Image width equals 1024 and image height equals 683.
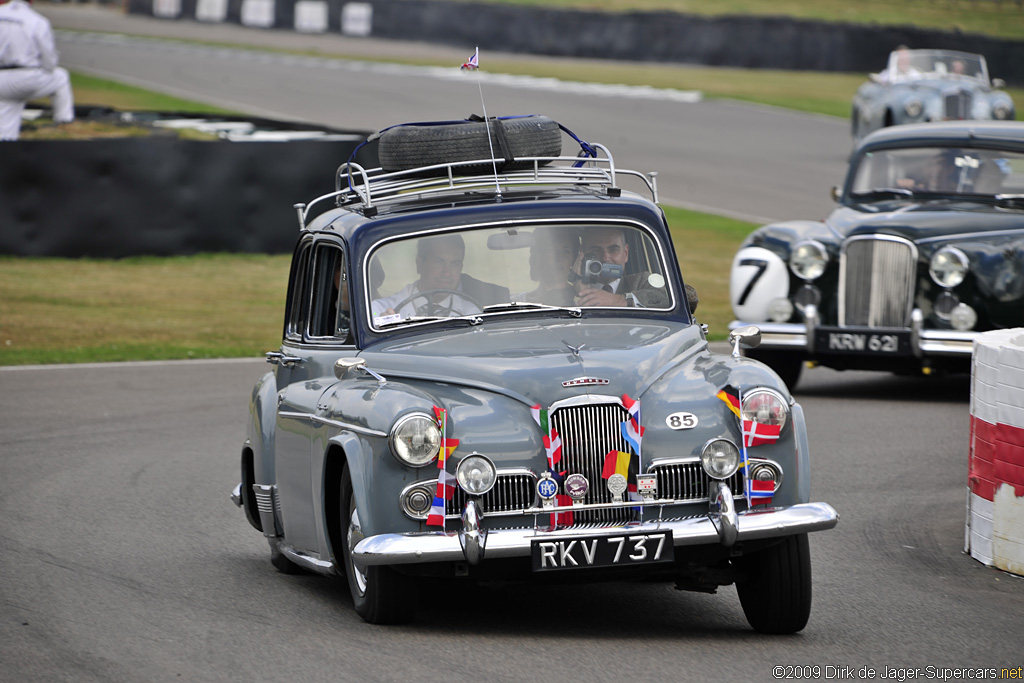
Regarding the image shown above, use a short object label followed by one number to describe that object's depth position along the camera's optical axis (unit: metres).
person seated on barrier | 39.75
